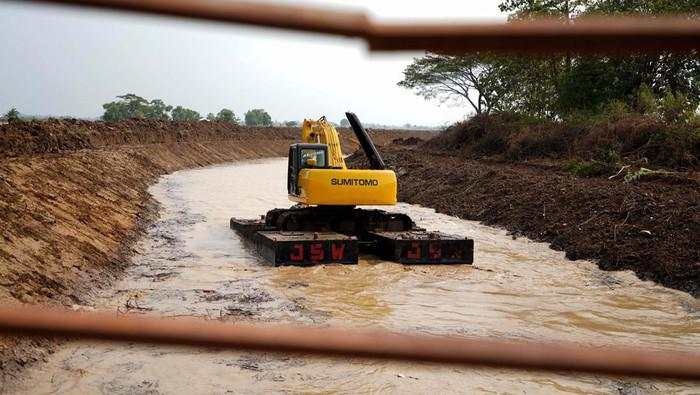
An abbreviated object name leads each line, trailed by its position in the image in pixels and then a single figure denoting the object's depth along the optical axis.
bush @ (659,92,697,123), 16.55
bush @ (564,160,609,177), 16.61
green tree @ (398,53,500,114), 36.17
